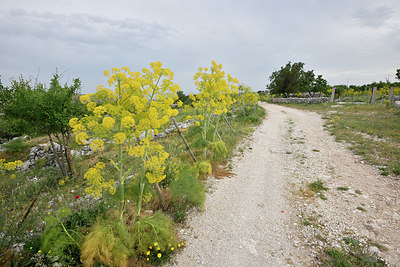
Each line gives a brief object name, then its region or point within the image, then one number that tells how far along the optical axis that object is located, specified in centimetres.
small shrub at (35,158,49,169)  1230
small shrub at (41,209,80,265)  333
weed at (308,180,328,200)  652
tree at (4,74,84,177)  820
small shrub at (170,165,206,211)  532
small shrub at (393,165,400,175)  741
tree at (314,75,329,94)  4164
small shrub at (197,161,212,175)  753
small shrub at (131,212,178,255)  389
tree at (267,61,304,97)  4031
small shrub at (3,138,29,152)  1553
